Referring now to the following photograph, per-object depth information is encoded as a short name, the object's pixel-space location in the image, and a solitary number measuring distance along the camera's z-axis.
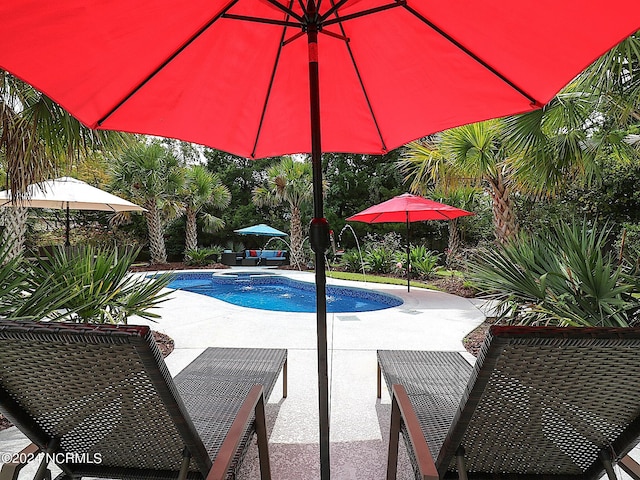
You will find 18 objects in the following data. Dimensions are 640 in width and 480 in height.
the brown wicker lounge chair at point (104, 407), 1.09
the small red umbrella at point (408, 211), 8.31
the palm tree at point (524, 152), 5.15
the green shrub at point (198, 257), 17.30
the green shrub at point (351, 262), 13.52
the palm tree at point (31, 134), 3.68
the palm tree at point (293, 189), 15.78
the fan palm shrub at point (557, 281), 2.84
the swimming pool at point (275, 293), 8.83
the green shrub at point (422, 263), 11.22
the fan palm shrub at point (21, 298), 2.44
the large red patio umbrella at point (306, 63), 1.49
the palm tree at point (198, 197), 17.00
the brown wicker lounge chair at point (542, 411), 1.08
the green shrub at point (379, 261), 12.69
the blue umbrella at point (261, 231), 18.09
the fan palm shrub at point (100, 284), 3.28
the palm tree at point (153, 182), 14.92
